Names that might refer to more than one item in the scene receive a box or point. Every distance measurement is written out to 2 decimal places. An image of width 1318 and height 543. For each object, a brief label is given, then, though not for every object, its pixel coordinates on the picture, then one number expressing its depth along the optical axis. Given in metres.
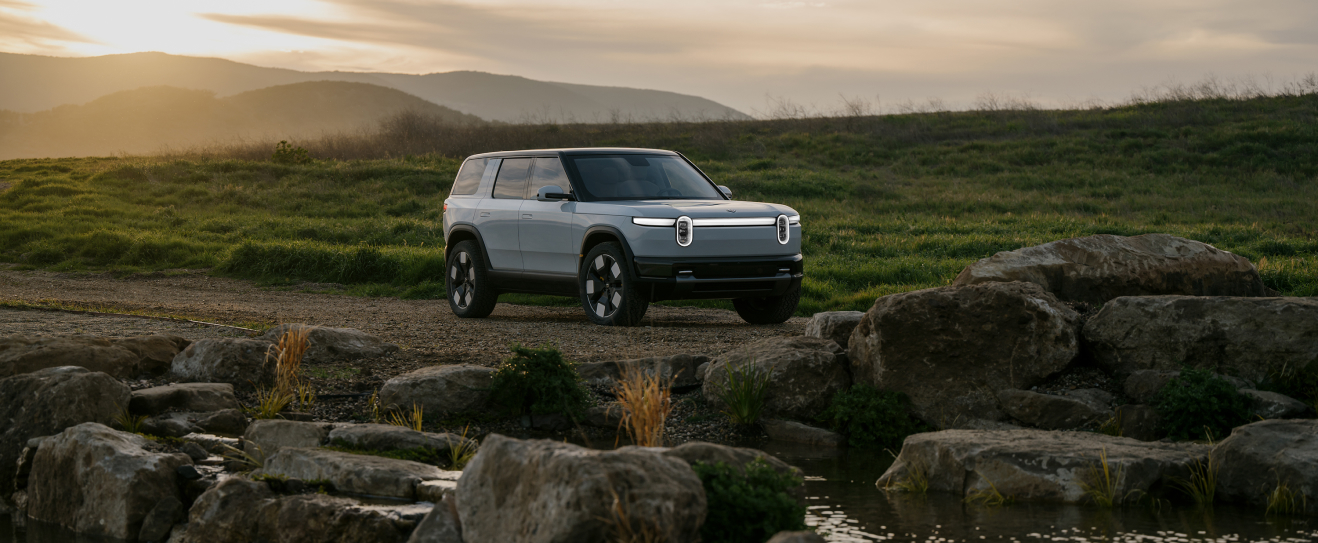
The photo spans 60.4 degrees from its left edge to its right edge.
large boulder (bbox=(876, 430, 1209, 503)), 6.19
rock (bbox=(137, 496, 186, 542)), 5.95
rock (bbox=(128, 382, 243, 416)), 7.43
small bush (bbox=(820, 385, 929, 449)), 7.79
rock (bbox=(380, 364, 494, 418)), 7.86
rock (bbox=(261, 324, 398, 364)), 9.30
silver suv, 11.07
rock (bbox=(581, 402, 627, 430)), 7.85
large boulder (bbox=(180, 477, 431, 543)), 5.24
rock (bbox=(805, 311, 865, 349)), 9.25
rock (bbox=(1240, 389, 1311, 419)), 7.36
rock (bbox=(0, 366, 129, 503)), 6.84
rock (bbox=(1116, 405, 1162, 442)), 7.41
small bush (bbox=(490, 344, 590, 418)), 7.82
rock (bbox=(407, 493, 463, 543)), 4.73
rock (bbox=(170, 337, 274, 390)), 8.40
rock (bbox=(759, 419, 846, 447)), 7.78
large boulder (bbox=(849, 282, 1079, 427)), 8.01
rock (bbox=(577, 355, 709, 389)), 8.56
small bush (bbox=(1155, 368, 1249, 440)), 7.17
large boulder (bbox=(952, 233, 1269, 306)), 9.84
